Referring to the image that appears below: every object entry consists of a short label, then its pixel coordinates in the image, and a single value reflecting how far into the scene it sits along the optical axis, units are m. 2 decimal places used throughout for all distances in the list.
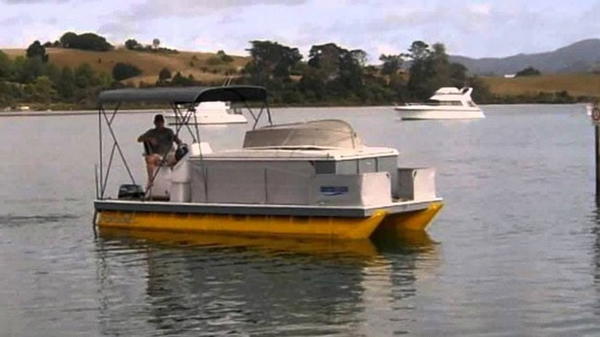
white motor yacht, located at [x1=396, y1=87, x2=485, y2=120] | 127.31
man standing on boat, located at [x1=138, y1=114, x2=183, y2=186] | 26.03
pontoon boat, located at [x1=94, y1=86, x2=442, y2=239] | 23.11
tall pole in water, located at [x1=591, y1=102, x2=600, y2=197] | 32.47
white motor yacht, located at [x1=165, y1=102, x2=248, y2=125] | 115.06
